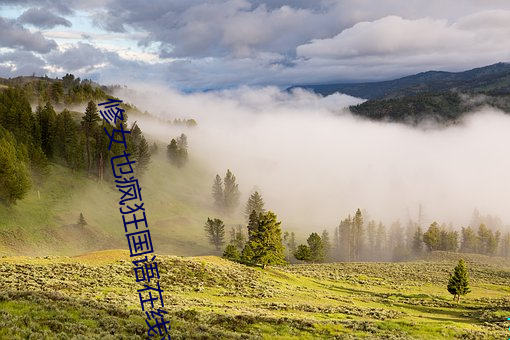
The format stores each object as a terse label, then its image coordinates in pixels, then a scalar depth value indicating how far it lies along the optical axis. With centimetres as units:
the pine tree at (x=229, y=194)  17550
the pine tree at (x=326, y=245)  15050
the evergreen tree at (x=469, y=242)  18575
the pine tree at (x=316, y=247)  12044
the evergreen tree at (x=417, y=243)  18712
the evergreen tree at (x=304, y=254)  10744
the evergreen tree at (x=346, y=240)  16850
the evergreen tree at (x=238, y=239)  12900
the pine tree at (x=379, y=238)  19550
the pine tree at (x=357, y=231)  16038
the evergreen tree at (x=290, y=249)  15475
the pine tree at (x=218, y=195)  17412
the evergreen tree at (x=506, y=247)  18988
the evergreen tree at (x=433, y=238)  17038
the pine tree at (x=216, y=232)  12394
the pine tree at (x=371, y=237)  19625
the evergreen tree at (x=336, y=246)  17561
